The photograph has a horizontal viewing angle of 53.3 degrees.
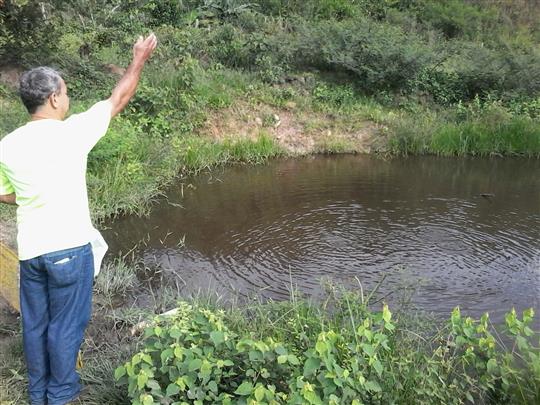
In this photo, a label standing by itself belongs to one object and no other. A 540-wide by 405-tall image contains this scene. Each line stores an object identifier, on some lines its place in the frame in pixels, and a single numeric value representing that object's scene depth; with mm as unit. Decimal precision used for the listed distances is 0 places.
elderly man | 2504
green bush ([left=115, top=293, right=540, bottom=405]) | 2340
